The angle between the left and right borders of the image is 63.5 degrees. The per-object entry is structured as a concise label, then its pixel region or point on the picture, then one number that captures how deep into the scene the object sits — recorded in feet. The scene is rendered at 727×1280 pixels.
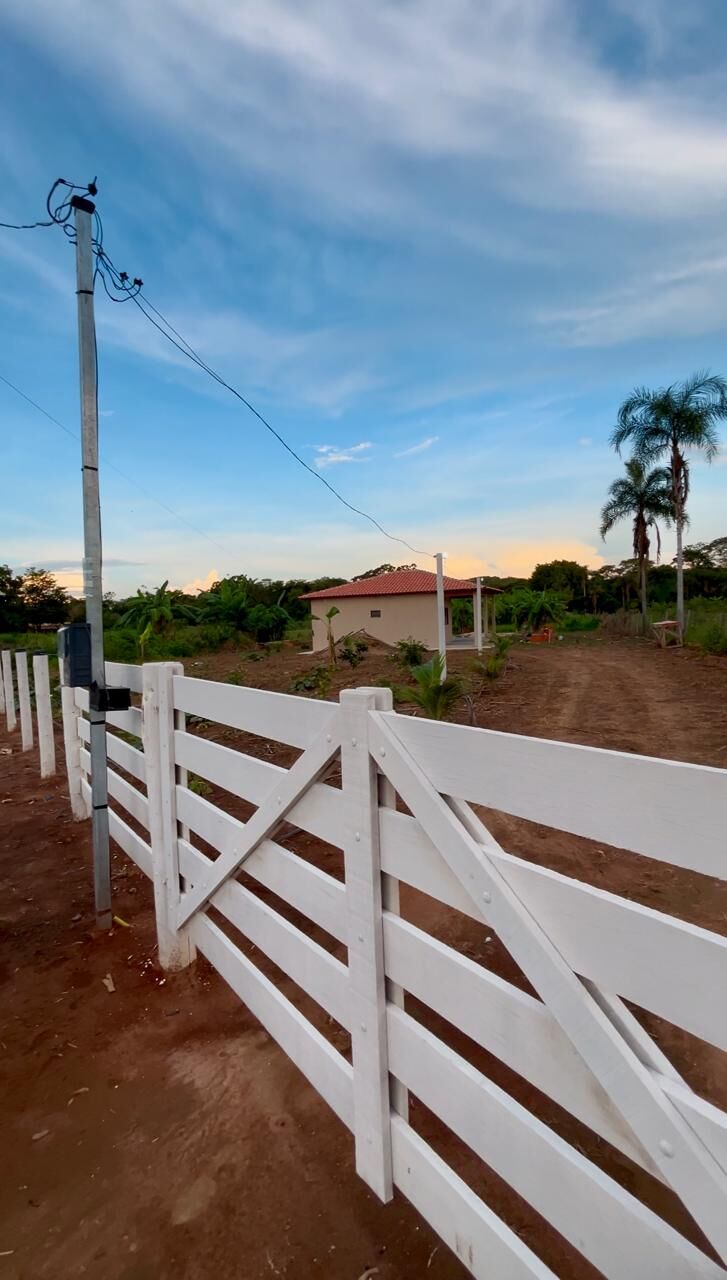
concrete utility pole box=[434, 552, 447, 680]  42.22
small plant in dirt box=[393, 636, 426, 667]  48.08
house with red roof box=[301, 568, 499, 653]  77.77
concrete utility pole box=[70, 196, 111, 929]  10.42
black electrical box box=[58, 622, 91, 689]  10.31
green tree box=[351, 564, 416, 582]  159.63
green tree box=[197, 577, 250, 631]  84.12
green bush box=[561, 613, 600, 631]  112.57
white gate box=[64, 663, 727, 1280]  2.76
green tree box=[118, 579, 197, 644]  72.73
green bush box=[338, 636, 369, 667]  55.72
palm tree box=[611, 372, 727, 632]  63.98
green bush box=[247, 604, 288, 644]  86.04
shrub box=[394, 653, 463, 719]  27.37
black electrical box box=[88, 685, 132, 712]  10.54
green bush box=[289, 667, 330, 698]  38.91
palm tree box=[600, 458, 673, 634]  86.63
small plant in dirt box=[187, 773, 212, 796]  18.11
